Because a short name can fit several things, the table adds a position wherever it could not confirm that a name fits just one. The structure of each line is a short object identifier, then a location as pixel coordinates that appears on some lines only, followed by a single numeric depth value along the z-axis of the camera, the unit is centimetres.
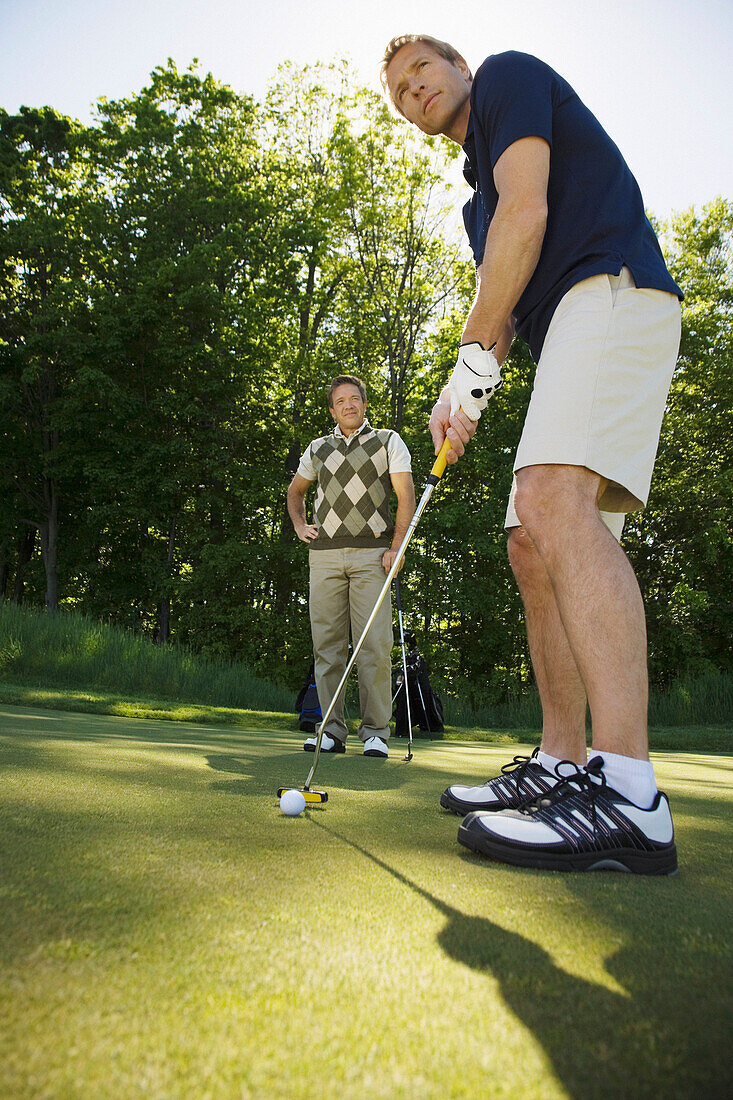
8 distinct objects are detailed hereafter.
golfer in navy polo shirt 165
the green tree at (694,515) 1784
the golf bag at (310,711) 666
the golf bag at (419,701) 774
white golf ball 187
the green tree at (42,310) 1917
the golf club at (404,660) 417
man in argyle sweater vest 488
